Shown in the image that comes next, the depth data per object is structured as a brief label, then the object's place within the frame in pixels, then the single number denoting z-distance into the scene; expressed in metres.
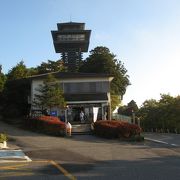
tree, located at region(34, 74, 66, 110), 20.65
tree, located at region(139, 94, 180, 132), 26.50
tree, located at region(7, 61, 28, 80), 27.14
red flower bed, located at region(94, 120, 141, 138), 15.33
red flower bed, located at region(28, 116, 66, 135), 16.17
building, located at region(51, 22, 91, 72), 55.30
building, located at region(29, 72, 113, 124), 23.16
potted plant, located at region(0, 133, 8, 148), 11.73
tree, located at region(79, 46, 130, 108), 32.61
